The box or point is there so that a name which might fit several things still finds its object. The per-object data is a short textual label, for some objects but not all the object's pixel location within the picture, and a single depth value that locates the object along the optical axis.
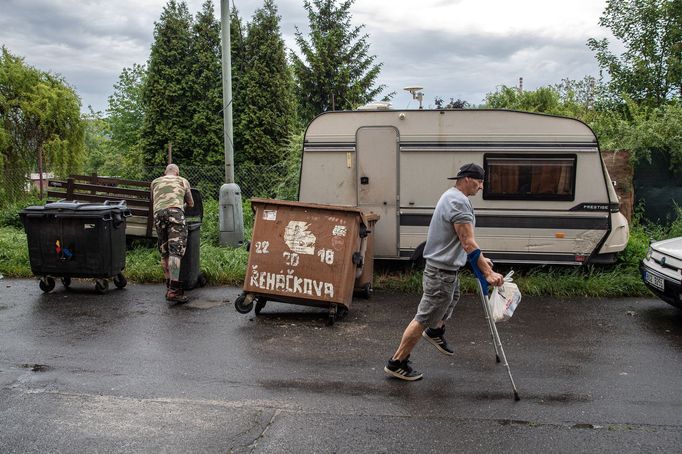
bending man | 8.09
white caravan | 8.91
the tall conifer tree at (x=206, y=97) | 16.97
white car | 7.02
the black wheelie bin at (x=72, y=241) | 8.44
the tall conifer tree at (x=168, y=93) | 17.05
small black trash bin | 8.56
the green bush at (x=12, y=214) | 13.95
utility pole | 11.05
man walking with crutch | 5.07
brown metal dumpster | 7.12
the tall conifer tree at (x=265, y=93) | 16.84
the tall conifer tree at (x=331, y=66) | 21.98
